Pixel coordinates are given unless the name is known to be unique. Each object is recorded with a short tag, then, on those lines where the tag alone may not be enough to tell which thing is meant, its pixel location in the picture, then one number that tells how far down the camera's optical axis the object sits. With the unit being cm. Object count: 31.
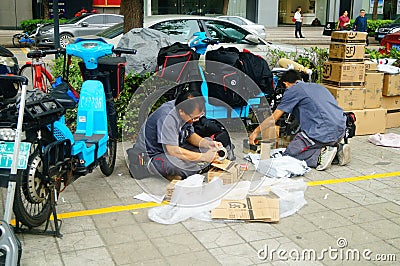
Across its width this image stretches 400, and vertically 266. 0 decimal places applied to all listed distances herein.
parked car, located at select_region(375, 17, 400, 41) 2337
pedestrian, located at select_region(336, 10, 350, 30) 2362
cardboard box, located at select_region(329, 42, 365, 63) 758
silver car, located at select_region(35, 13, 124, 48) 1823
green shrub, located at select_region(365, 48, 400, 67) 887
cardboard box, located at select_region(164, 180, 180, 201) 505
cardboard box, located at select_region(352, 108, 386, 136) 772
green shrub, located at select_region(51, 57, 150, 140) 717
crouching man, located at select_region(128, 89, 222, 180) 531
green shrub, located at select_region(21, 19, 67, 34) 2267
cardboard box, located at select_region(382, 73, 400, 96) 796
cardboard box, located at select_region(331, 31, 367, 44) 759
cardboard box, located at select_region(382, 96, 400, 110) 812
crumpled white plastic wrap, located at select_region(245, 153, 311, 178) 588
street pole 950
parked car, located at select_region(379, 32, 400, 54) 1655
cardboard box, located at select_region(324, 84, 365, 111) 758
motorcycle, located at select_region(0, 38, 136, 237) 402
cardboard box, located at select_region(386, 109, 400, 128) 833
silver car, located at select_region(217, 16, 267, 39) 2031
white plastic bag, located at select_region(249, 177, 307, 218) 496
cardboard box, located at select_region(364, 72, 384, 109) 776
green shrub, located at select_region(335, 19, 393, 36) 2698
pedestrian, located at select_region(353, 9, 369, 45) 2196
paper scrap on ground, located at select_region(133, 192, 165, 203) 514
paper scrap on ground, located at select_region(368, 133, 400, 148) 729
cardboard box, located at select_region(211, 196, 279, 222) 466
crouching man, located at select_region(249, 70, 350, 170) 620
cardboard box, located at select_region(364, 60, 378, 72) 787
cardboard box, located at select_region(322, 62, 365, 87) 758
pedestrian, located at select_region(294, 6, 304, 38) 2572
